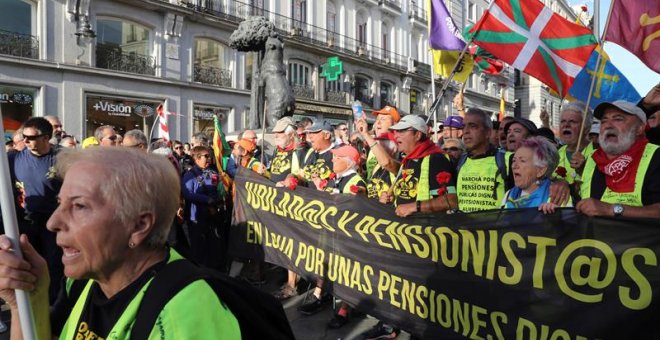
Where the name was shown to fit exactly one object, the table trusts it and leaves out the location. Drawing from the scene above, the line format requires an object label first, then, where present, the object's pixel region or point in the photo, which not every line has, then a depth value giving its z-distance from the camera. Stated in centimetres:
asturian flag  513
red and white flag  940
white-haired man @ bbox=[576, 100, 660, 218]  268
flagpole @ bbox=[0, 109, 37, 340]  121
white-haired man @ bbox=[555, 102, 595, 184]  414
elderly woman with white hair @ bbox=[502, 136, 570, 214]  328
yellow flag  725
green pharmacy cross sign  2796
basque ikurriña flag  472
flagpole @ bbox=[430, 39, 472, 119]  509
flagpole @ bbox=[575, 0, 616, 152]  365
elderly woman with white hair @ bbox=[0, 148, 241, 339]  137
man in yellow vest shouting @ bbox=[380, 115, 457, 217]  368
